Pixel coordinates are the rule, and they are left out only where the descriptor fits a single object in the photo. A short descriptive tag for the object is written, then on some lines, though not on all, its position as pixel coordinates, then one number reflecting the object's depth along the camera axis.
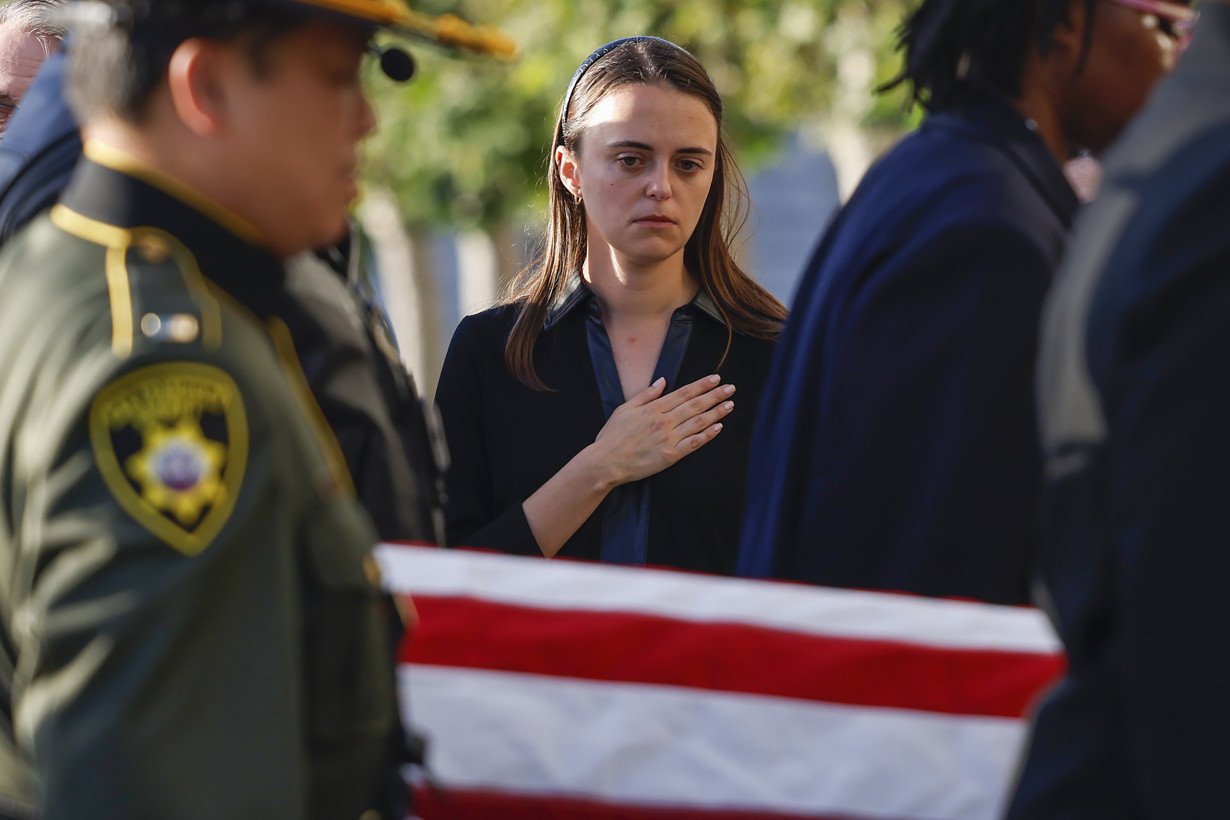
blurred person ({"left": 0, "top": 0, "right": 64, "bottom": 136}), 8.41
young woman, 7.60
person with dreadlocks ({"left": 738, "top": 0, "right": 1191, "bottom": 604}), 5.23
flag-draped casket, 4.90
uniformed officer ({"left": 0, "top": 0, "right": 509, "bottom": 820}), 3.62
